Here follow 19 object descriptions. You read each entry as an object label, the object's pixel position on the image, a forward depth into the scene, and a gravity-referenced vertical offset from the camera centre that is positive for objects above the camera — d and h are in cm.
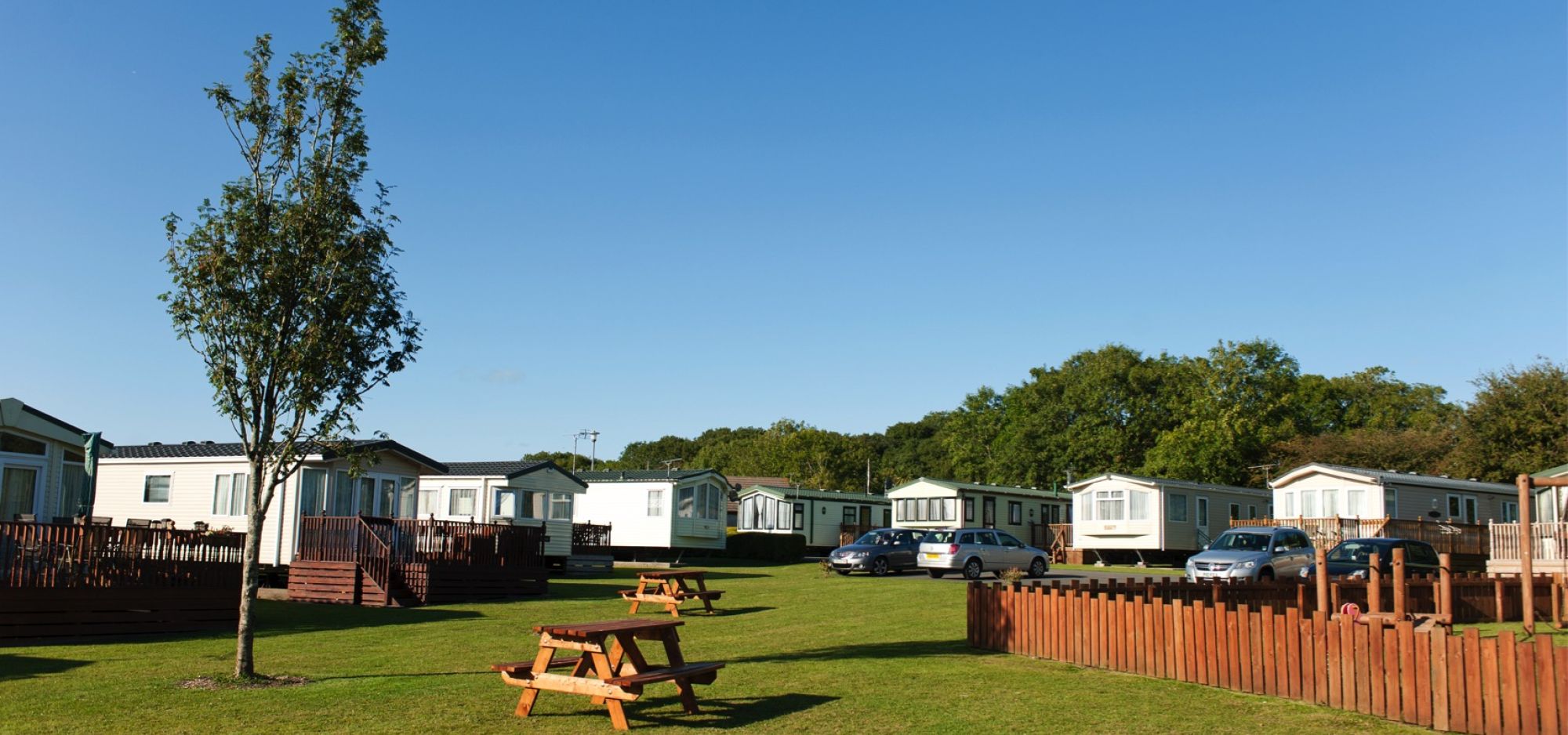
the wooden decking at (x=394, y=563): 2206 -133
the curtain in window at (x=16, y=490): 2111 -4
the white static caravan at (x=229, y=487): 2680 +12
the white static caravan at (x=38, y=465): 2109 +44
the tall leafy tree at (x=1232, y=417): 5930 +523
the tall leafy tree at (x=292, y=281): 1176 +216
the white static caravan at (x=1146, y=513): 4028 -13
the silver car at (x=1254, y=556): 2425 -93
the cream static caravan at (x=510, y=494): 3503 +7
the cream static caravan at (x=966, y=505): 4722 +1
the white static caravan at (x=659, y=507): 4159 -27
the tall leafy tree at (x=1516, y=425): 4275 +342
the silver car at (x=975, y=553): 3016 -124
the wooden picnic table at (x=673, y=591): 2042 -161
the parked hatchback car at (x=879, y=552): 3162 -133
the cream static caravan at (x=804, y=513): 4962 -44
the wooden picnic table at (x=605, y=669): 902 -139
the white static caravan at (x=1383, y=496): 3719 +62
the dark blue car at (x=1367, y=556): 2189 -83
